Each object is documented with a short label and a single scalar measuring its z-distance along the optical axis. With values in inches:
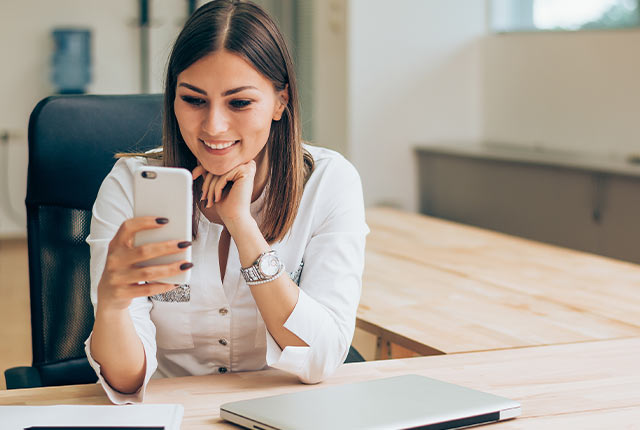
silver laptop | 64.3
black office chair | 89.3
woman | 74.0
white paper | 64.2
